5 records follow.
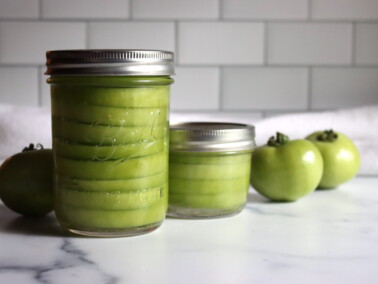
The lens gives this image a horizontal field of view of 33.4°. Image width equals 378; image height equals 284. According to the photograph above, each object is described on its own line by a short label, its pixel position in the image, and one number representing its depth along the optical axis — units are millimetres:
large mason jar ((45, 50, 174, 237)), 627
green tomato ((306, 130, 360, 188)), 958
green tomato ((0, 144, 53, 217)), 735
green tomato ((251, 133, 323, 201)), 853
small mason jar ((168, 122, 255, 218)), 746
